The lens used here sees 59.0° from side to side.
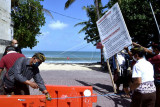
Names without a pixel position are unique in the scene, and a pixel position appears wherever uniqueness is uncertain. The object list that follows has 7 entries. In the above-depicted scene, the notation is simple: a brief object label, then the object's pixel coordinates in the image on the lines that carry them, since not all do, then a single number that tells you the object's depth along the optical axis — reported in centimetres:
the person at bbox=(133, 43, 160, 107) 294
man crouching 258
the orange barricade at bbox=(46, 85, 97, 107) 307
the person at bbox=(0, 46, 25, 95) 294
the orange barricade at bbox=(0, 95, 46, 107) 244
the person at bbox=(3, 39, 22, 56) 446
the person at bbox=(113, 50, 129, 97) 504
